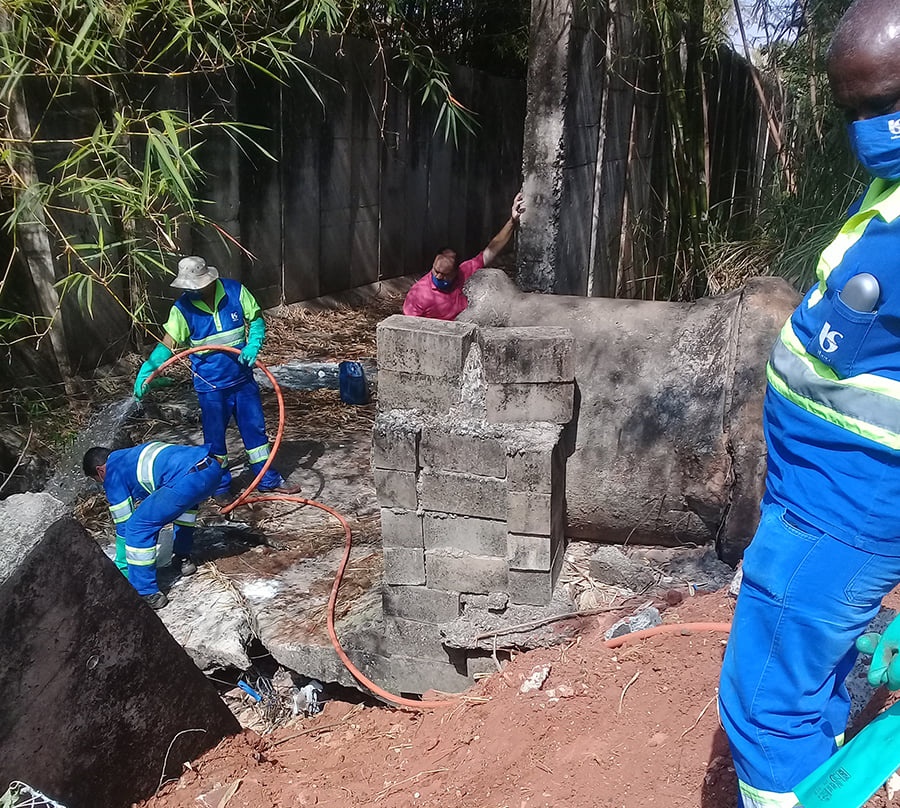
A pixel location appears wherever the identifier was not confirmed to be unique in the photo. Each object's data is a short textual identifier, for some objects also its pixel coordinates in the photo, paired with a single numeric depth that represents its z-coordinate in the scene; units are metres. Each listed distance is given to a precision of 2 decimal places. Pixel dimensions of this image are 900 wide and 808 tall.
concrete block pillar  3.12
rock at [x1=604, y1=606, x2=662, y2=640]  2.99
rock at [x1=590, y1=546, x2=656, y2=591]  3.39
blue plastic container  6.29
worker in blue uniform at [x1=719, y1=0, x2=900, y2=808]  1.58
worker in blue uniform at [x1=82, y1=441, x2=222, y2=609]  4.04
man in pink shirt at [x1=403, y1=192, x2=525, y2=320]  5.22
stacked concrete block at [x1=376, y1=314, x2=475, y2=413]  3.12
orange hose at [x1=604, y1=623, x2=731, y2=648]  2.81
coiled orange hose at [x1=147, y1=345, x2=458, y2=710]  3.45
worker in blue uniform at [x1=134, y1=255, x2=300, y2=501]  4.83
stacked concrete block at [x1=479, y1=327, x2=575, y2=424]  3.11
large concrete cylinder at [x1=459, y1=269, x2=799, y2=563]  3.16
